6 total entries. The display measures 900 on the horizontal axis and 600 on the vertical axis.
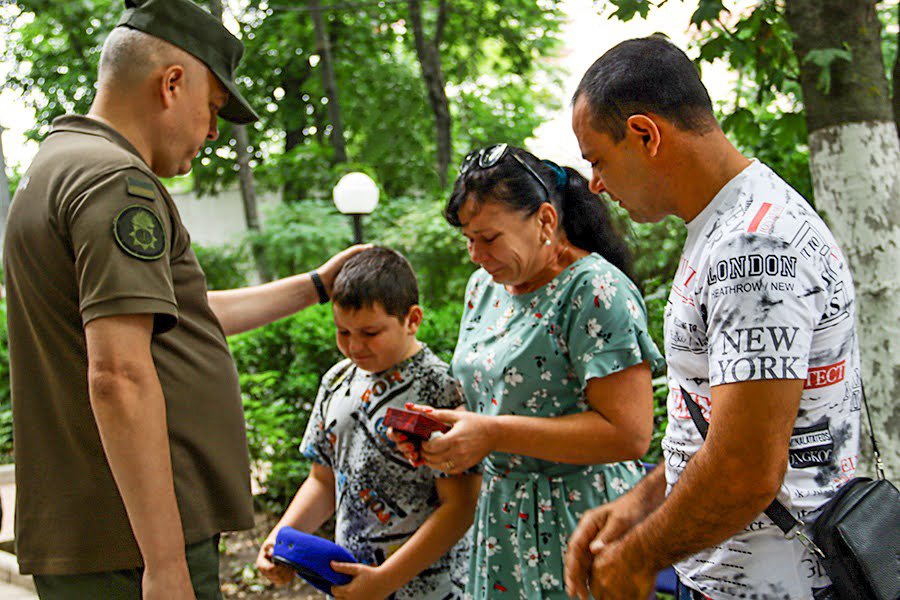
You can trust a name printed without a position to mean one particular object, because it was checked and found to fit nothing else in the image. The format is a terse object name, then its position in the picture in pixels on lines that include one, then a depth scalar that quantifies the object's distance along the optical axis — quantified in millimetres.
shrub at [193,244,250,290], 13844
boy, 2260
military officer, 1742
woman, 2029
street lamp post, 6094
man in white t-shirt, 1326
